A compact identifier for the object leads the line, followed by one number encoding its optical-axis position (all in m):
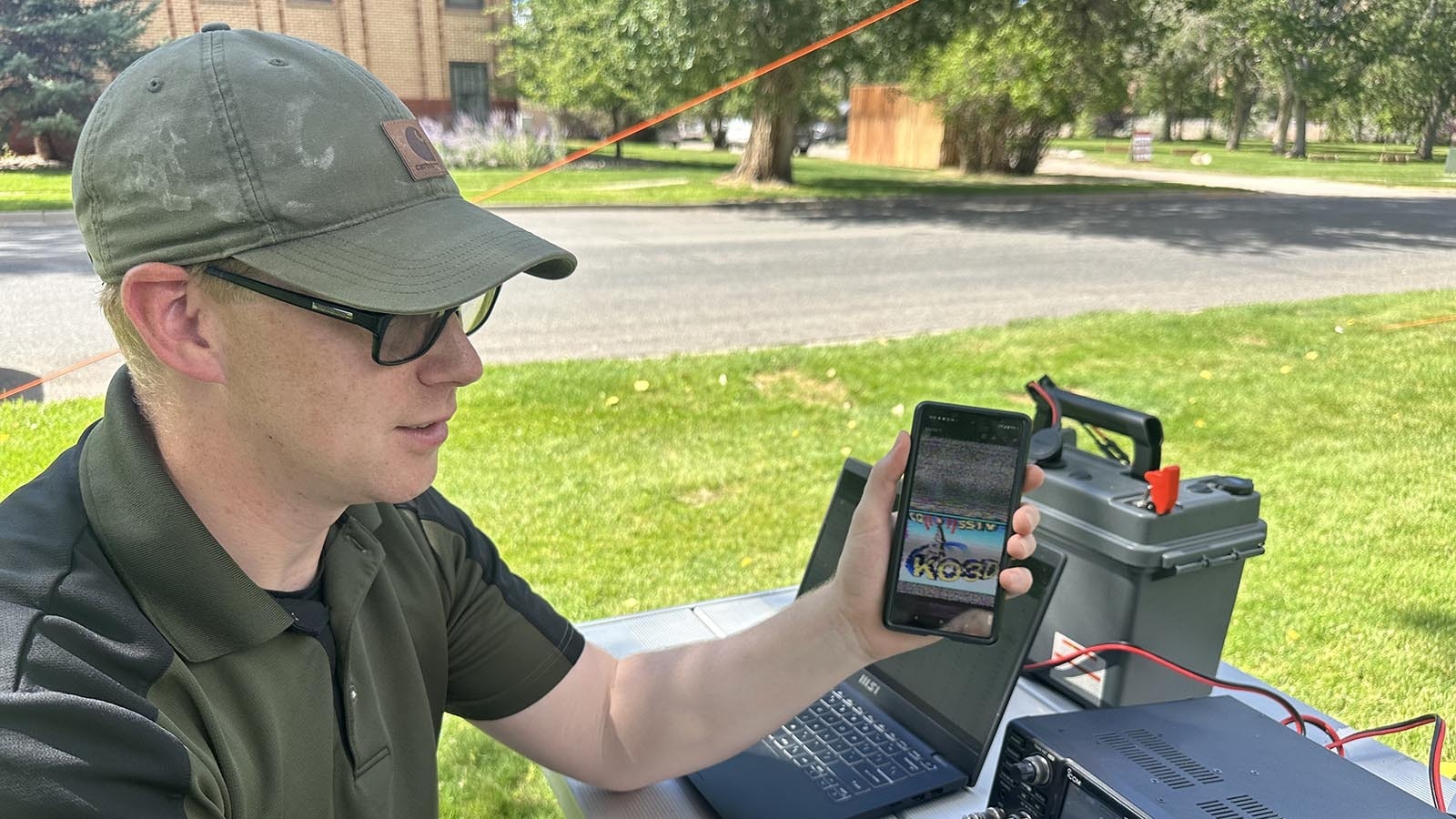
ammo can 1.43
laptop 1.33
